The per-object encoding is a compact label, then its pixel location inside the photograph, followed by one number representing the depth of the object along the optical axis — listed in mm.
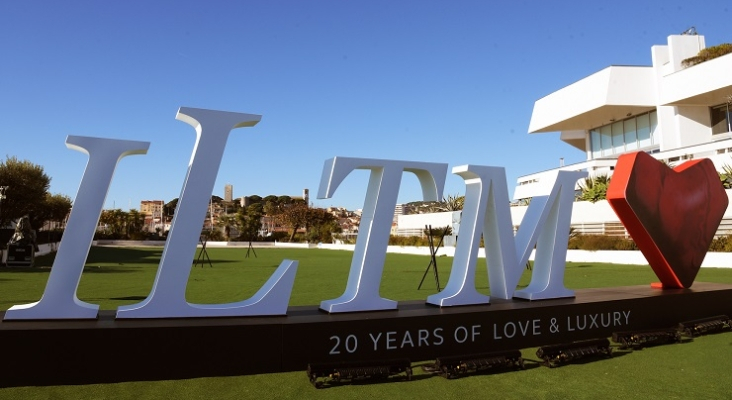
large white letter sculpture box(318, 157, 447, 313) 7082
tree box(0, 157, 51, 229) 38062
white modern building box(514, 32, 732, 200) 36969
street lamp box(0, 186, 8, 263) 33675
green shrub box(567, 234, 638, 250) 32397
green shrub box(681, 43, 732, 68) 39812
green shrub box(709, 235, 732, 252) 27030
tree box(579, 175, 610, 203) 37406
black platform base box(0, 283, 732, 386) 5602
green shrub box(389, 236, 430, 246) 53500
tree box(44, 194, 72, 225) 59688
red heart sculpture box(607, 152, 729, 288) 9469
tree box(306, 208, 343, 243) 78250
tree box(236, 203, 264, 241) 96062
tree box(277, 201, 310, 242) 98812
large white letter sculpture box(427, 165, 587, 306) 7941
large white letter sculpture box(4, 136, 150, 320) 6039
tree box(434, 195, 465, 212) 59438
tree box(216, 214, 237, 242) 99062
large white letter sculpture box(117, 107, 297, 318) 6305
